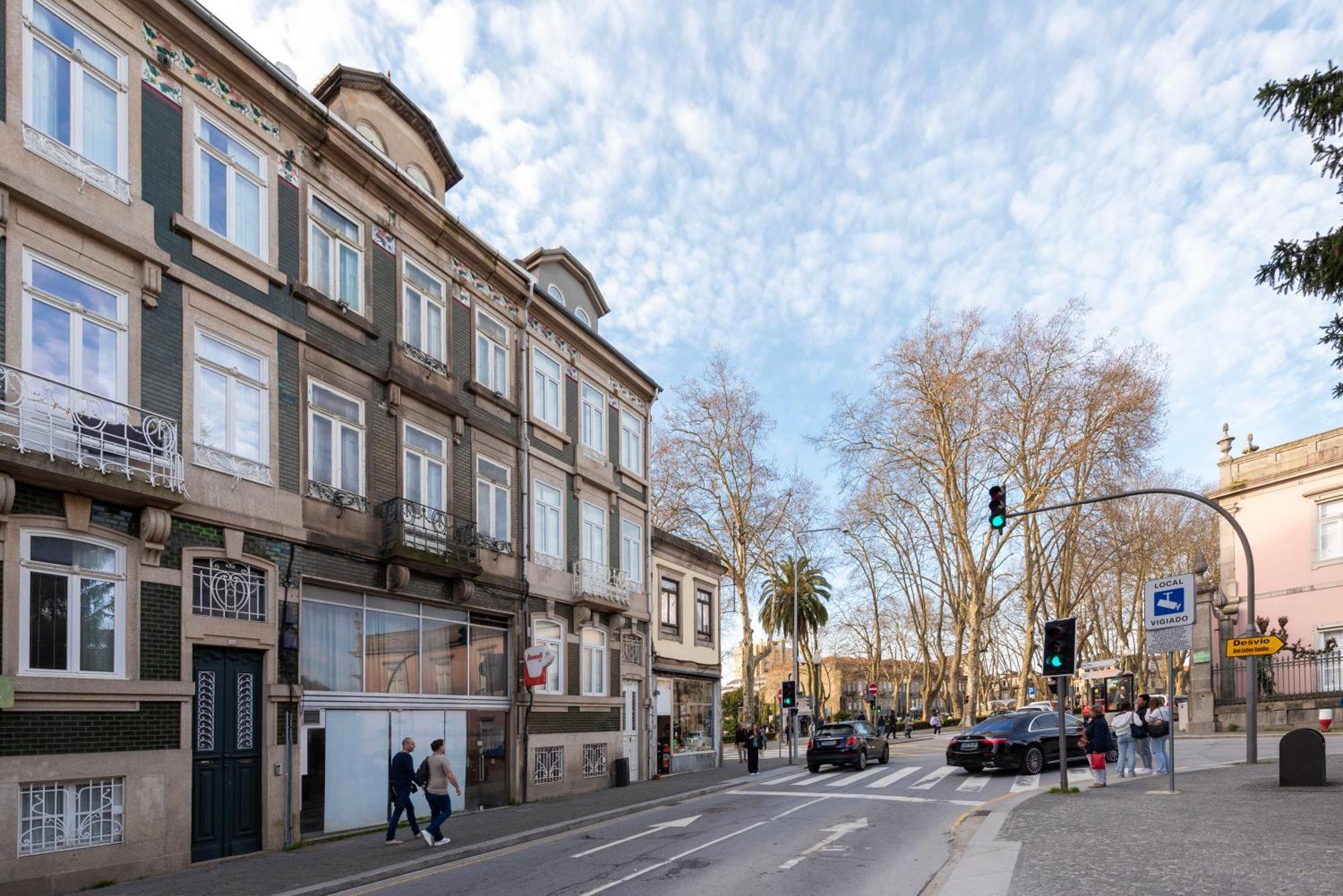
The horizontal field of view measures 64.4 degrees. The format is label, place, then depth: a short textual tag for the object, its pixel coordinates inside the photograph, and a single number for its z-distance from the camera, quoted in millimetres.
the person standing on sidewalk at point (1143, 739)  20844
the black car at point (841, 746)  28250
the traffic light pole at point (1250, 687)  18703
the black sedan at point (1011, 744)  23828
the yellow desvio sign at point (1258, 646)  19969
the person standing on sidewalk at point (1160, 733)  20500
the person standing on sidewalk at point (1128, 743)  20922
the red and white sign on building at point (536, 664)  20328
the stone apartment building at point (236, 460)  11883
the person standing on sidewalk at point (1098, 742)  18812
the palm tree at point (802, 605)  64688
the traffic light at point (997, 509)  21031
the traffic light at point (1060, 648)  18078
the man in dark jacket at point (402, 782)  15227
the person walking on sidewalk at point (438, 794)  14609
